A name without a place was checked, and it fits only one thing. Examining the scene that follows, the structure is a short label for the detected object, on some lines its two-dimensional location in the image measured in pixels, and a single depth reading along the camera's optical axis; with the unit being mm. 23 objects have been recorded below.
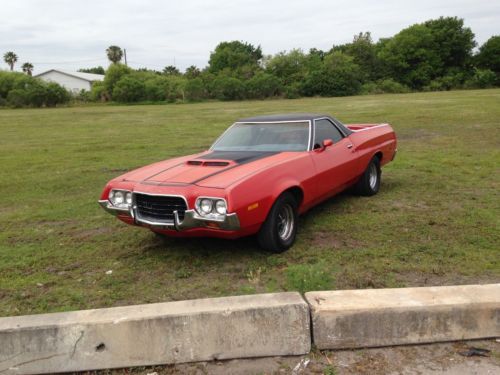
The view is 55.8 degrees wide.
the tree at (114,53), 92500
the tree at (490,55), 59844
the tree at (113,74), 57756
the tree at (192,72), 69650
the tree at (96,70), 113375
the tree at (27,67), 95512
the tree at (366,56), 65688
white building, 78562
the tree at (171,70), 97875
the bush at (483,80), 53344
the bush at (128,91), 54281
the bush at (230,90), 52156
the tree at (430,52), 63188
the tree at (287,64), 63588
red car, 4305
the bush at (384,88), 52866
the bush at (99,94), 57247
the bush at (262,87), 52438
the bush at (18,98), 49344
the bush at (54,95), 50281
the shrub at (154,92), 54281
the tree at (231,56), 77625
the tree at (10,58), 97688
